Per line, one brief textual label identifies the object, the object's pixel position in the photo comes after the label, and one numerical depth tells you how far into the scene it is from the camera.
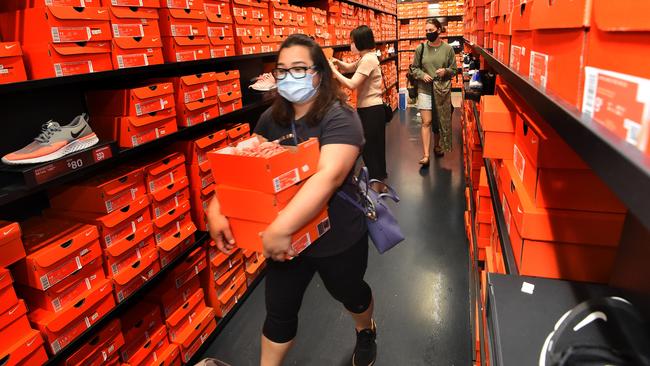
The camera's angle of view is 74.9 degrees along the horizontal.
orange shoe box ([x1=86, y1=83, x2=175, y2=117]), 1.98
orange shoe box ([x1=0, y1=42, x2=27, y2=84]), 1.40
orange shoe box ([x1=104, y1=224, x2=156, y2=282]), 1.89
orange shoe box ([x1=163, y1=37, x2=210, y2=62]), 2.26
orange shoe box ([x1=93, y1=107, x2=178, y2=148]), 1.97
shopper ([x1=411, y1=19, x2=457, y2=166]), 5.32
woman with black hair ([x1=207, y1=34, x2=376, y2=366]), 1.65
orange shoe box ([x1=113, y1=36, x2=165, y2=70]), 1.86
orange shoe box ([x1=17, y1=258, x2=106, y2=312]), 1.63
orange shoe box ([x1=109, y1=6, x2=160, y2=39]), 1.86
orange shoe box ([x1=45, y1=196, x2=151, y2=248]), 1.86
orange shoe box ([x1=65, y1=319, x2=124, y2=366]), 1.77
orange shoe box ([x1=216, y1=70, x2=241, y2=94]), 2.68
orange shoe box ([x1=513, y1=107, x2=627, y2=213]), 0.94
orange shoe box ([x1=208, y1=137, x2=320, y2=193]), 1.40
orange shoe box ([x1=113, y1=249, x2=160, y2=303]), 1.92
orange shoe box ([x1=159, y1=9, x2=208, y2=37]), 2.23
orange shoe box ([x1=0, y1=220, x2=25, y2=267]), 1.43
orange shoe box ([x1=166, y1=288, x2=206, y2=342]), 2.36
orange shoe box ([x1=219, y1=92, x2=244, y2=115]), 2.71
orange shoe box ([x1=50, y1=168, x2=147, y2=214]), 1.86
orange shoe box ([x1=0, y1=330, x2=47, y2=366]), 1.43
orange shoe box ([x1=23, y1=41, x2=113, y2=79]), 1.58
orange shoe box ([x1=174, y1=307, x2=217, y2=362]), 2.38
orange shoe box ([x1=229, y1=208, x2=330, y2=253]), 1.53
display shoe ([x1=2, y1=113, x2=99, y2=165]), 1.55
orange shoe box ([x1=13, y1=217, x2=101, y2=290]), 1.56
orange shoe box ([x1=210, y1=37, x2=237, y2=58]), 2.60
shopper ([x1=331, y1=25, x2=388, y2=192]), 4.16
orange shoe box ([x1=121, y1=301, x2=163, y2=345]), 2.12
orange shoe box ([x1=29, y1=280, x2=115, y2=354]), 1.59
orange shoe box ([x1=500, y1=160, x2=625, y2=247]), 0.94
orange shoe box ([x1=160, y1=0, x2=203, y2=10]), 2.22
